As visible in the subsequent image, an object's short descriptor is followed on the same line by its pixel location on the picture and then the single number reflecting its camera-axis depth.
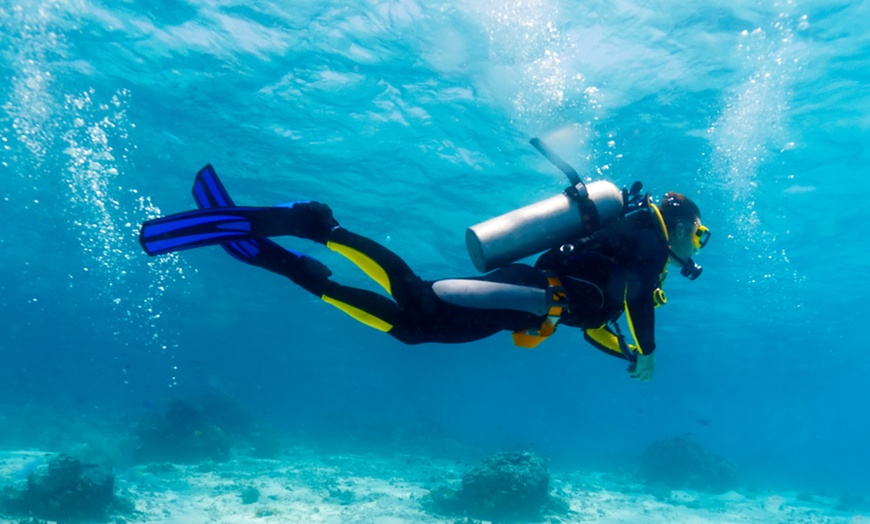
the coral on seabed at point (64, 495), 11.52
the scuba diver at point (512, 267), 4.18
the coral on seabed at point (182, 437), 19.66
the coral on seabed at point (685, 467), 25.19
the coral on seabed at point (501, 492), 14.00
